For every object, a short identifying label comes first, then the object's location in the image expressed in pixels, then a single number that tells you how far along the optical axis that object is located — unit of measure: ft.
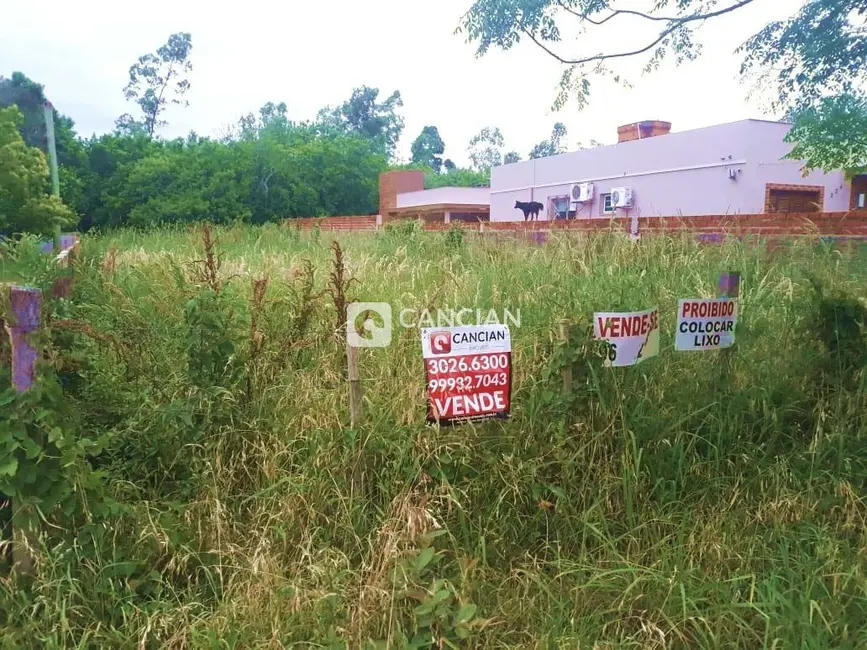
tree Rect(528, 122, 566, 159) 186.29
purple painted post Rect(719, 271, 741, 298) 10.69
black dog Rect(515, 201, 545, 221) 79.30
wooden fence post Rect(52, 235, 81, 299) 11.98
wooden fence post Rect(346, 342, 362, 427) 8.53
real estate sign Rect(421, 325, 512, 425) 8.18
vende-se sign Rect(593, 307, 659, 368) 9.08
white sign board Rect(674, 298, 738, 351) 10.01
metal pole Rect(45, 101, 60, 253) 29.45
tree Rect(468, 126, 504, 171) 234.79
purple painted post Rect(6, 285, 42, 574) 6.86
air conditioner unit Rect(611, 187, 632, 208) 66.08
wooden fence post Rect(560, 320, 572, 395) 8.87
